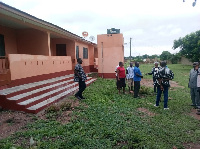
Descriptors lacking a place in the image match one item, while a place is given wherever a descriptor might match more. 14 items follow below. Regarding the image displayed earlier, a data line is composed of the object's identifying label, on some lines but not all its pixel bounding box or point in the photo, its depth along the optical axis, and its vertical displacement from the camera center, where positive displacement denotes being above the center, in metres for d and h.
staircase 5.55 -1.20
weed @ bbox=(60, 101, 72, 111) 5.87 -1.46
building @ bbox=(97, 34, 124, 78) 14.80 +0.91
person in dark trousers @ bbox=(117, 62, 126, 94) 8.49 -0.60
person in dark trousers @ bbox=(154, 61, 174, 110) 6.08 -0.55
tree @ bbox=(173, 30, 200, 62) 25.77 +2.60
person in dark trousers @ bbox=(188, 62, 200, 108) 6.43 -0.84
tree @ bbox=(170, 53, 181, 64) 52.17 +1.09
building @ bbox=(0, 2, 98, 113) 6.66 +0.80
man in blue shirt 7.73 -0.74
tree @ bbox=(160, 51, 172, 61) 56.93 +2.49
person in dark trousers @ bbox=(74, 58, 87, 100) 6.72 -0.42
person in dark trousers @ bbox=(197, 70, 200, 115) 6.23 -0.73
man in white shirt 8.89 -0.58
